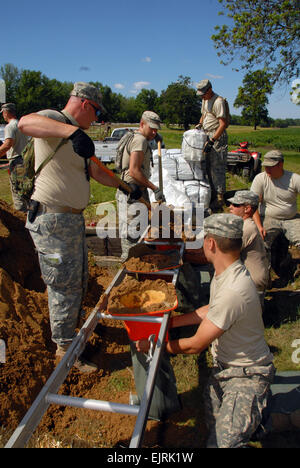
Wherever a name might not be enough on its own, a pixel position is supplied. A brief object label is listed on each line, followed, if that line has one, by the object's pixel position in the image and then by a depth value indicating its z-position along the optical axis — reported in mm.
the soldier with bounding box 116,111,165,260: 3705
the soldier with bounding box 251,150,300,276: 4385
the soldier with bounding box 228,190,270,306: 3217
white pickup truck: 15141
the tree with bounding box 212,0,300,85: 11508
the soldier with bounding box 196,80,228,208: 6191
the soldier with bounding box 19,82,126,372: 2423
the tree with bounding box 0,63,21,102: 57828
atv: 10859
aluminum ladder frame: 1408
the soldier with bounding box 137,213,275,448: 1938
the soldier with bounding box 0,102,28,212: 5660
